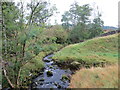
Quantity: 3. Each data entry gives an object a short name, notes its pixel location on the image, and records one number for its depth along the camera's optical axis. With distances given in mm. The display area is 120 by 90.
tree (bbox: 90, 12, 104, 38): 31922
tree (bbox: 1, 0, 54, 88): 6672
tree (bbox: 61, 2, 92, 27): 32656
